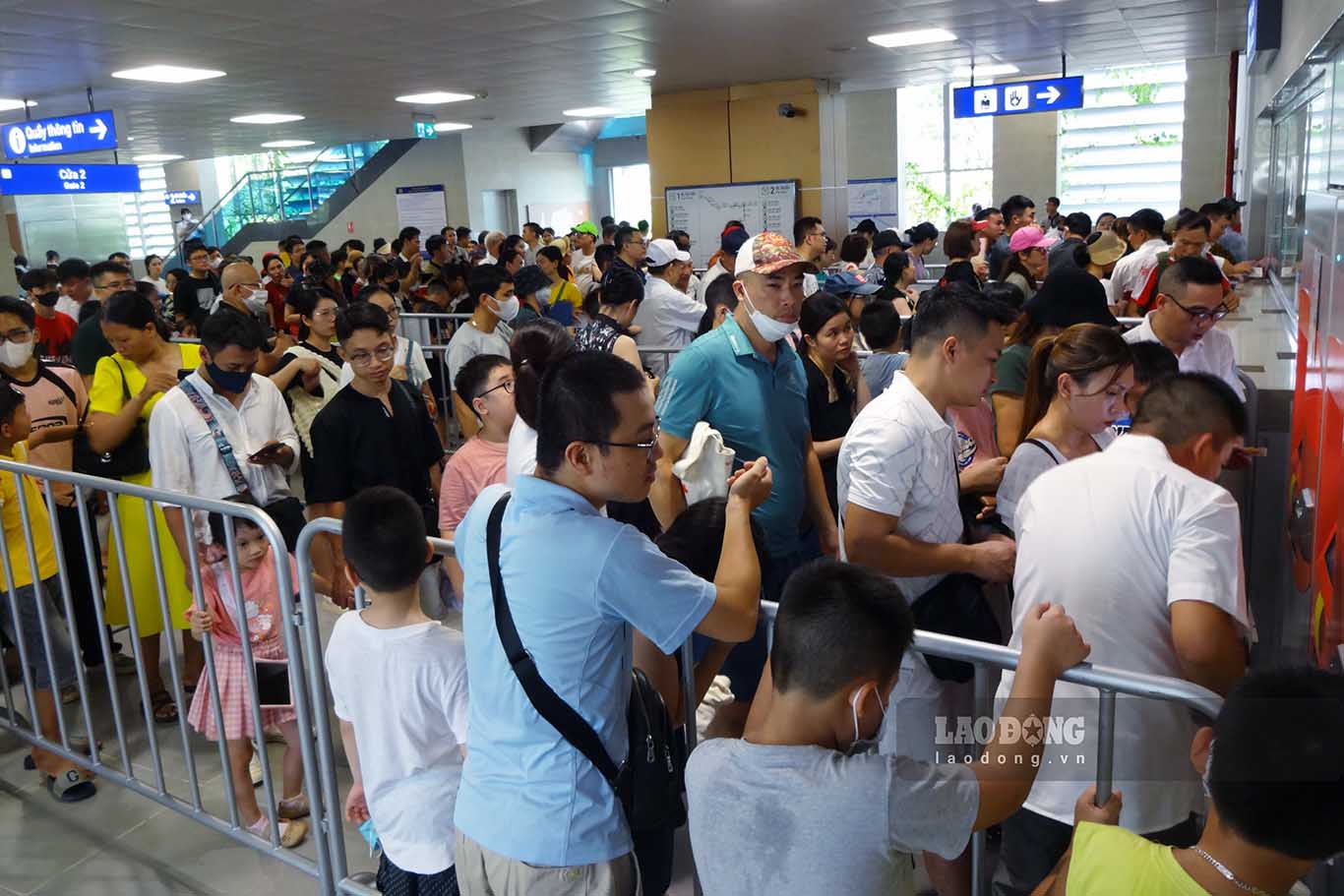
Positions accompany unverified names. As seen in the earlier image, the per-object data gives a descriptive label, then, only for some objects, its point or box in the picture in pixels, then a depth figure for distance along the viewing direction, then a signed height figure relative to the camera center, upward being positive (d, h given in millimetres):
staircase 24547 +1315
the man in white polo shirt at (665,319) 7570 -615
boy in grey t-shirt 1561 -833
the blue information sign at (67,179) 12266 +1054
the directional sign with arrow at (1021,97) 13234 +1445
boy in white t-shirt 2449 -1040
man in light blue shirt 1862 -690
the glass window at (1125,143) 19500 +1197
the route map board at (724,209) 14047 +271
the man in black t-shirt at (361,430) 3902 -666
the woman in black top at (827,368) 4426 -607
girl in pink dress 3582 -1389
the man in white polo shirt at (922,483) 2648 -667
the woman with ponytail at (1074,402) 2889 -535
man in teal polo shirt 3391 -528
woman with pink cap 7613 -369
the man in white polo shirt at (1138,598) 2035 -773
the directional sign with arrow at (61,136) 11859 +1488
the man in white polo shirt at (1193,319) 4117 -457
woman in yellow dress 4410 -595
